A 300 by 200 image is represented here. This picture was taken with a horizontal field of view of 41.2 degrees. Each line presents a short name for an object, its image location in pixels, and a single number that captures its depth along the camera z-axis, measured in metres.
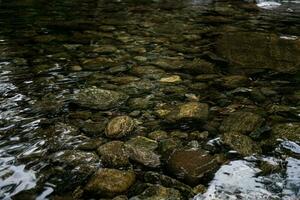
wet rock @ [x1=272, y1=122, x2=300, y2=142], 3.76
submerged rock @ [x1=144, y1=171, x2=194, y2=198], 3.00
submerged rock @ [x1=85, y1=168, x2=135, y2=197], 2.96
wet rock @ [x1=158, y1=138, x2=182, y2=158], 3.55
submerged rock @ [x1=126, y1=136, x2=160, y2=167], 3.40
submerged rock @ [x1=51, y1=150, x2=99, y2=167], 3.38
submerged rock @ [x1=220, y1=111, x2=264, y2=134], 3.90
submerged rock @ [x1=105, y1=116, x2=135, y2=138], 3.84
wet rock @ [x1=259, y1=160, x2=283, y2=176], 3.27
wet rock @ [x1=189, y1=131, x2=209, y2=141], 3.80
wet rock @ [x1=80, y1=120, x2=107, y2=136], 3.88
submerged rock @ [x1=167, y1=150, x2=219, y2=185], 3.18
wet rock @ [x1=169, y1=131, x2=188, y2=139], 3.82
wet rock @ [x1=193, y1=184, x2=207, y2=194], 3.01
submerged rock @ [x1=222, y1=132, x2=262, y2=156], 3.55
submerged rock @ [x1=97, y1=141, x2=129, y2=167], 3.35
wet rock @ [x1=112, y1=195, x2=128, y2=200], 2.89
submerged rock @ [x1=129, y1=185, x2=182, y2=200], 2.91
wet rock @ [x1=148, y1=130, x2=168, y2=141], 3.81
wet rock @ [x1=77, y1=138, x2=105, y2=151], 3.60
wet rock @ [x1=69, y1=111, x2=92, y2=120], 4.19
